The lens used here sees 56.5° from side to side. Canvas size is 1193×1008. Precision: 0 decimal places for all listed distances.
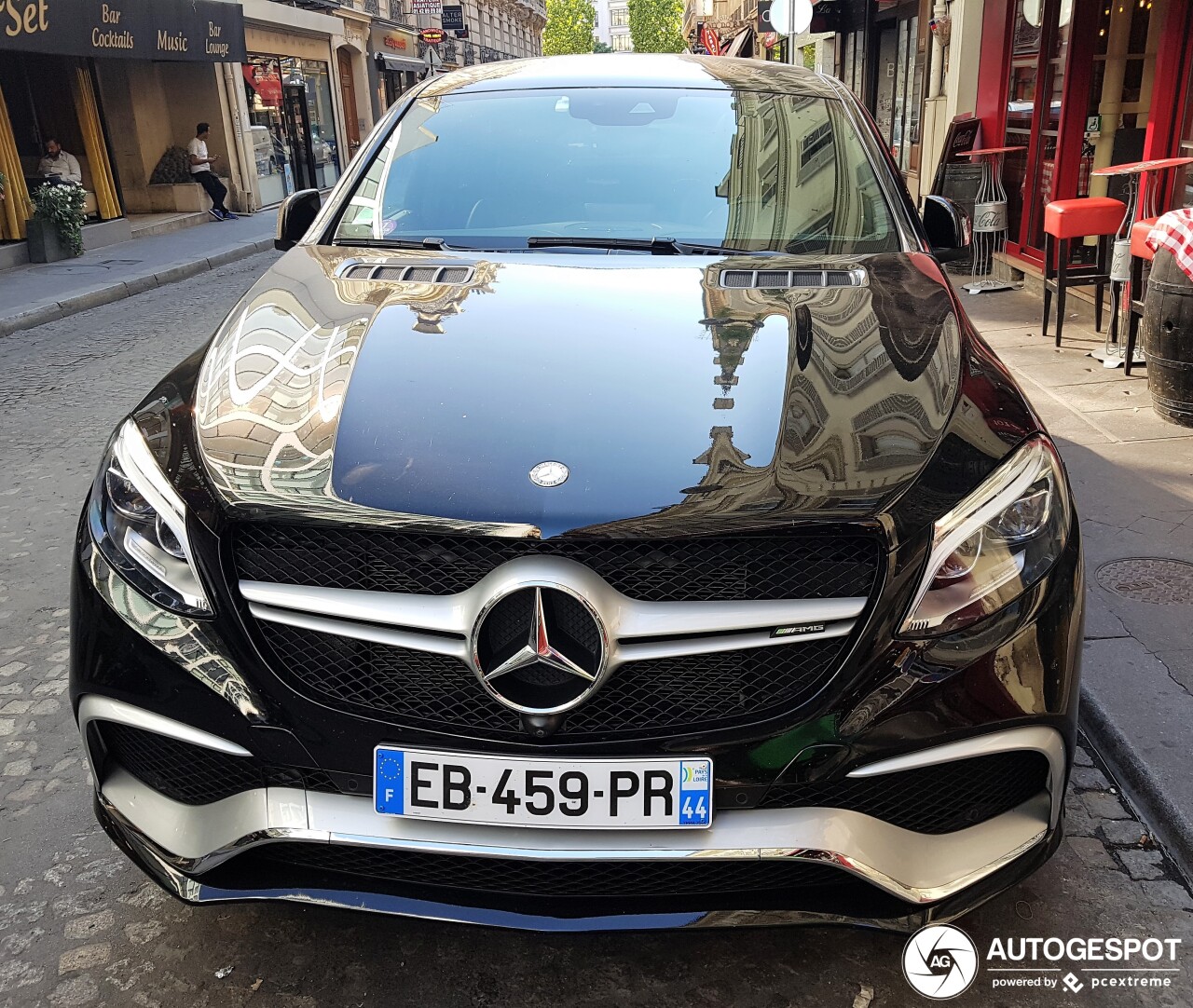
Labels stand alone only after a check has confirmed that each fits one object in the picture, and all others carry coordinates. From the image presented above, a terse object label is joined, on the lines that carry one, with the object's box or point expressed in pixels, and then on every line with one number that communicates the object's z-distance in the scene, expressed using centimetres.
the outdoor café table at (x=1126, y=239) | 617
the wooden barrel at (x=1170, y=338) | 491
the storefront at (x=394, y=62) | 3447
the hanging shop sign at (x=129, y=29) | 1358
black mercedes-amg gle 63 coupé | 173
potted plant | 1394
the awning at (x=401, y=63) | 3425
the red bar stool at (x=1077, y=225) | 684
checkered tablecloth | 480
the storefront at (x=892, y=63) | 1496
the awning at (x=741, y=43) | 3148
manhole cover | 354
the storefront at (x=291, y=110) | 2272
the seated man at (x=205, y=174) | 1962
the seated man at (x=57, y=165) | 1642
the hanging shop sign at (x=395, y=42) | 3481
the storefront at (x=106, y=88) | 1461
